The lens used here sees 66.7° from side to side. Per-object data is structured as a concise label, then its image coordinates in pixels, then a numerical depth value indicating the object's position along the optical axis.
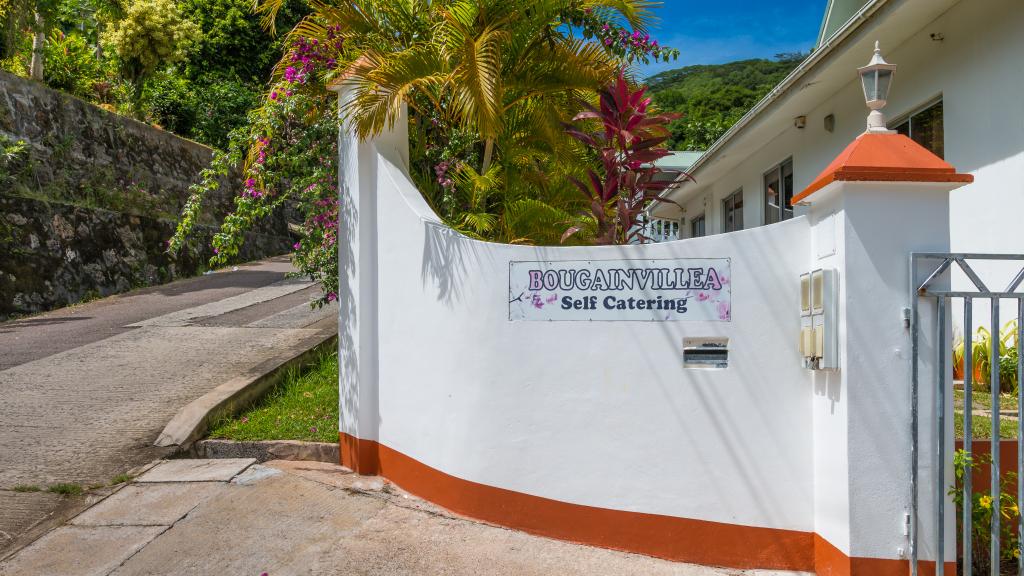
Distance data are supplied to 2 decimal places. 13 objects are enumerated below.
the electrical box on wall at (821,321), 3.77
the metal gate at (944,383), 3.57
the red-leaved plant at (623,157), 5.03
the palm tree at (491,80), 5.64
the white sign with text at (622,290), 4.22
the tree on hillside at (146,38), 18.06
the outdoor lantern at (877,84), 3.98
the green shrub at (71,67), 15.41
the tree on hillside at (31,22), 13.66
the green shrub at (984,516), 3.73
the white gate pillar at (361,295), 5.86
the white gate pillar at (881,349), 3.70
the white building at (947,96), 6.05
